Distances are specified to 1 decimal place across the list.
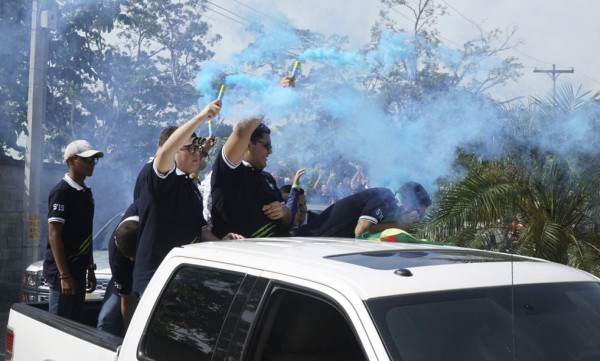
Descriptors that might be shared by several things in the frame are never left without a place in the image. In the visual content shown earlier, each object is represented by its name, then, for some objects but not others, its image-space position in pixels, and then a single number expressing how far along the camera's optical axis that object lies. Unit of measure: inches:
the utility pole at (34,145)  452.1
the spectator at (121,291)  205.9
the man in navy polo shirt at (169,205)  191.8
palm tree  290.0
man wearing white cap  240.7
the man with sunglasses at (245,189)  211.5
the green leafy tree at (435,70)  262.1
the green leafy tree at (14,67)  431.2
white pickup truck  112.9
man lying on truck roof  231.0
